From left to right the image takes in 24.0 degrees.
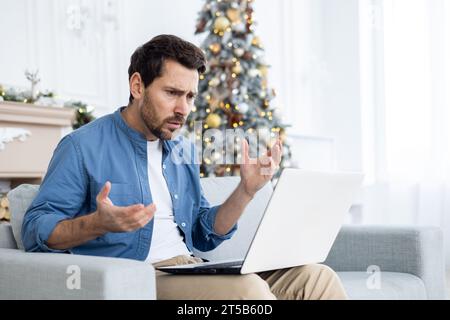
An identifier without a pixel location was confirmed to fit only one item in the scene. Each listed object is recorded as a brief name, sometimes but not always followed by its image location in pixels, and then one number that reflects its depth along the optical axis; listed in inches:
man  99.2
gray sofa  83.2
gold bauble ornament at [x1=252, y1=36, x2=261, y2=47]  291.2
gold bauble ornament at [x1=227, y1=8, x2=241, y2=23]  285.3
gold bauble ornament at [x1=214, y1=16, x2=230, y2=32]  282.2
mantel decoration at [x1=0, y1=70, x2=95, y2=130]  210.3
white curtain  323.7
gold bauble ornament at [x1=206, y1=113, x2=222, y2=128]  275.3
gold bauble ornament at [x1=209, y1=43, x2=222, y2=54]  284.0
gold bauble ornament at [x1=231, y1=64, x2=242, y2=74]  281.9
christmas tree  280.9
